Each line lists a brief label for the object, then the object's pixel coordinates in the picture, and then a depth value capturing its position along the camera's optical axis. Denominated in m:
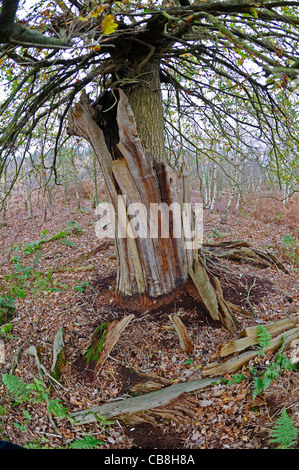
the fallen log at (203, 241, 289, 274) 5.89
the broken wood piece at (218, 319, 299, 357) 3.32
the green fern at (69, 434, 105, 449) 2.67
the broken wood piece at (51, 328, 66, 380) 3.57
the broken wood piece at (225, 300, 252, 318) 4.18
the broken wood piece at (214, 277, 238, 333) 3.91
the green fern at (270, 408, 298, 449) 2.07
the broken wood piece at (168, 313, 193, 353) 3.70
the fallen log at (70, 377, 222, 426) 3.03
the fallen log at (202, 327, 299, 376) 3.21
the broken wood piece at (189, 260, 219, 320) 4.02
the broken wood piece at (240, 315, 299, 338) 3.39
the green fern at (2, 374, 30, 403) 3.32
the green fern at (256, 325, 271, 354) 3.21
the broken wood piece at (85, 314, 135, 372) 3.68
